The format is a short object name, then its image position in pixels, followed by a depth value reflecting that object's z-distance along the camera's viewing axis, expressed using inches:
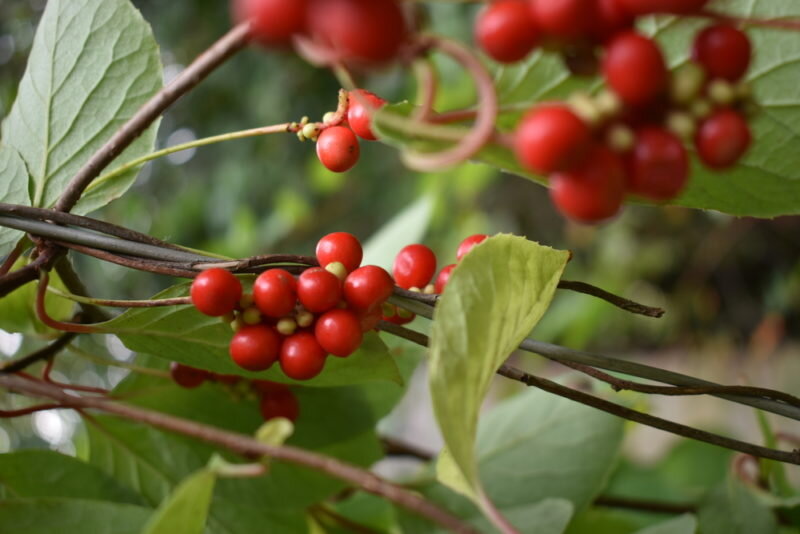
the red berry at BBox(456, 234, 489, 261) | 10.2
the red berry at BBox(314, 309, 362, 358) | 8.9
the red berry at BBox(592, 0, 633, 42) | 5.7
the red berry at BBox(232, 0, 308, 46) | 5.2
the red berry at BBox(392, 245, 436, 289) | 10.6
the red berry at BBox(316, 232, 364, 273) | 9.9
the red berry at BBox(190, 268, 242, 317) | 8.5
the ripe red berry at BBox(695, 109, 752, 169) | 5.6
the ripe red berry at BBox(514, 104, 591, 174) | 5.3
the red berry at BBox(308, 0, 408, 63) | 5.1
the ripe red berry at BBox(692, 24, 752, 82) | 5.8
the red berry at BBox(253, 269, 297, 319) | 9.0
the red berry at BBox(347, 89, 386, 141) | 8.9
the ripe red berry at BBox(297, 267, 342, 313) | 9.0
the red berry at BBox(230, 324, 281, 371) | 9.2
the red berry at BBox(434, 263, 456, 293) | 10.5
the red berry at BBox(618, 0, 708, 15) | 5.5
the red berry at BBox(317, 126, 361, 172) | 9.6
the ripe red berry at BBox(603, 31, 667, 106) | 5.4
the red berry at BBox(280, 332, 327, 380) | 9.1
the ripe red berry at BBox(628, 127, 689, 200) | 5.5
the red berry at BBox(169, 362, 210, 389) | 12.6
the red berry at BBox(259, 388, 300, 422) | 12.8
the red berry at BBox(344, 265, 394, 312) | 8.9
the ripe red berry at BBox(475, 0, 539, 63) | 5.6
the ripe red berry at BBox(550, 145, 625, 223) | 5.5
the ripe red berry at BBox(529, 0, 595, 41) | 5.4
